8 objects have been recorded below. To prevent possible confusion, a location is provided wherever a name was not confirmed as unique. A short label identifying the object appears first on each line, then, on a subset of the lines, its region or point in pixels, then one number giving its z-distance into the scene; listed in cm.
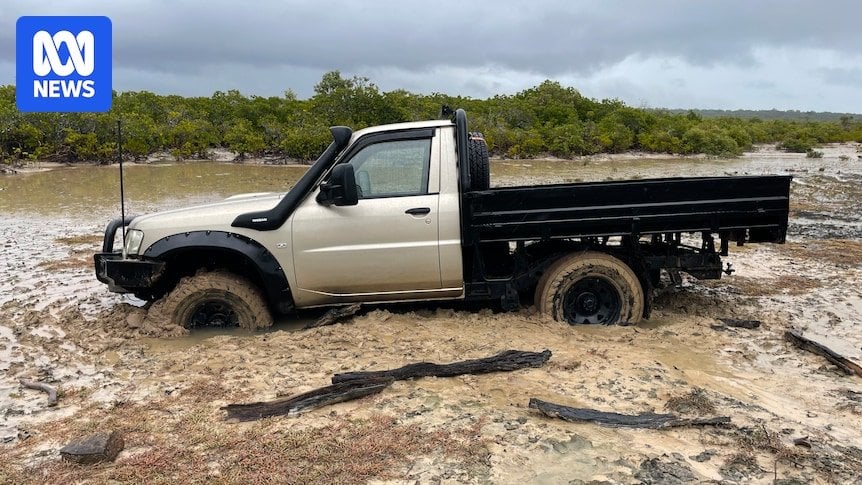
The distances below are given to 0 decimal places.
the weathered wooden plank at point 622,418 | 387
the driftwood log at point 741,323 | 609
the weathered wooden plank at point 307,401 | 406
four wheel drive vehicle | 562
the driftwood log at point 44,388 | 443
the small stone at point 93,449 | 345
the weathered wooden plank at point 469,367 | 457
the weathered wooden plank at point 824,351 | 495
